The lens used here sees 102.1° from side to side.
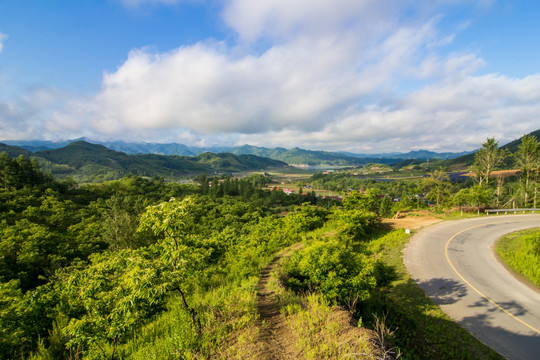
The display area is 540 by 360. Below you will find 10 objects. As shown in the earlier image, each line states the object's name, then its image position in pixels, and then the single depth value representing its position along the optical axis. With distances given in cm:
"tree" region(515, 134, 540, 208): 3172
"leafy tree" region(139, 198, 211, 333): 475
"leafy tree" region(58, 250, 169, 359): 420
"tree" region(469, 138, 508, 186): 3303
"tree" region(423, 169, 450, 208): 3018
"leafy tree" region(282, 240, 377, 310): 775
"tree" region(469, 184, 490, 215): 2566
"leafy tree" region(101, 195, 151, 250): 2327
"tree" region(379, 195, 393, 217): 4827
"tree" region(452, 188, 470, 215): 2650
